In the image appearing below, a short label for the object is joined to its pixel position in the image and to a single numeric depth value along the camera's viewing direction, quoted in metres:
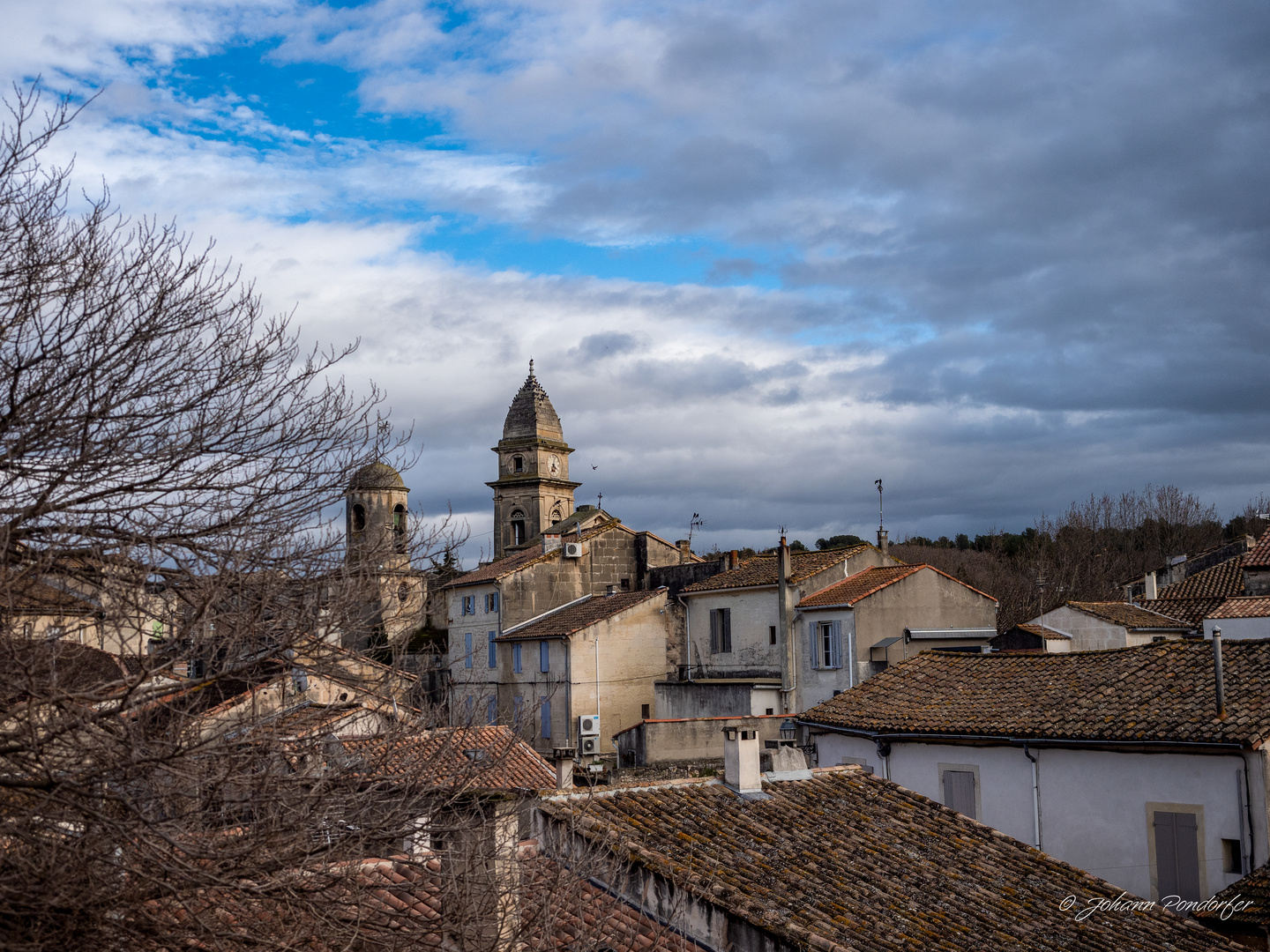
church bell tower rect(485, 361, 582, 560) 65.06
